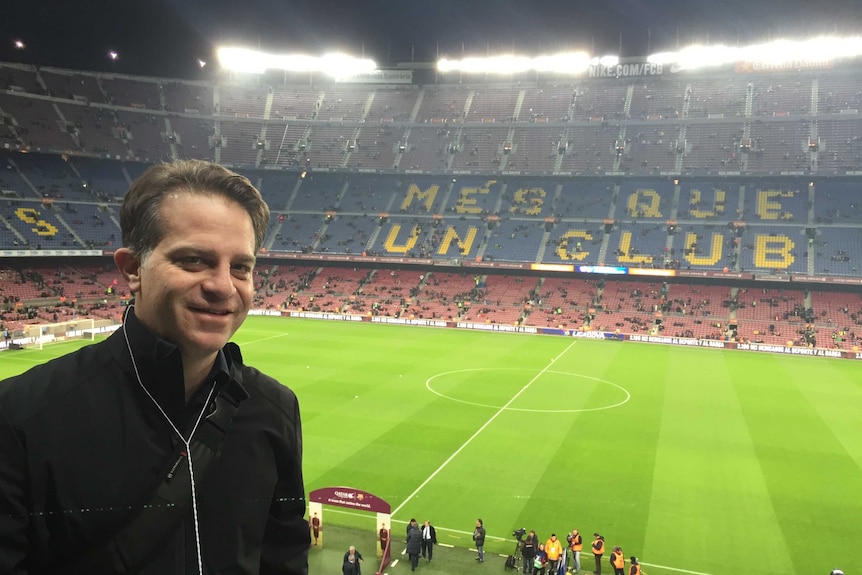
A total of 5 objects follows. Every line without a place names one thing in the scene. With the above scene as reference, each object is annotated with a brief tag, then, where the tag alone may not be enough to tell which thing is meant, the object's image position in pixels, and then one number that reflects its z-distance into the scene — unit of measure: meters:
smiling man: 2.14
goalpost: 47.78
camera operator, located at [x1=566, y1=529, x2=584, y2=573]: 16.86
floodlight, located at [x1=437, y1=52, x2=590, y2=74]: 85.44
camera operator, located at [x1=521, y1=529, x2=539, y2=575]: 16.81
